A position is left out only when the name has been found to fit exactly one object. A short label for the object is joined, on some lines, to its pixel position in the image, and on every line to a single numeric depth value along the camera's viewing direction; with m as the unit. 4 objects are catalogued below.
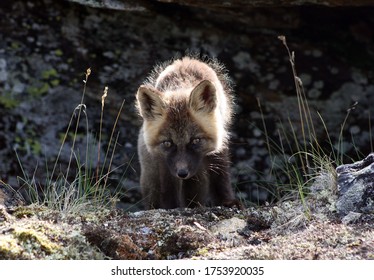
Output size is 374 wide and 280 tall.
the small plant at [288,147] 14.87
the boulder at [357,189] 9.24
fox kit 11.47
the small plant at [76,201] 9.82
